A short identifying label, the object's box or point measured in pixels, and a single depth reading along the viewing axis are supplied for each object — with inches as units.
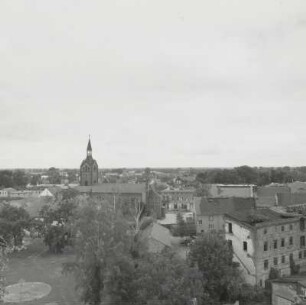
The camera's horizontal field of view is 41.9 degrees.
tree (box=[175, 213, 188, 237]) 2564.0
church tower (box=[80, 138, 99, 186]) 4109.3
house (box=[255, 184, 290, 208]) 3020.9
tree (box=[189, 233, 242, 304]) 1446.9
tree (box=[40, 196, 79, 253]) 2265.0
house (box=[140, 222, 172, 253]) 1946.4
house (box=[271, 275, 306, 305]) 1396.4
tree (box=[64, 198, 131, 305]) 1268.5
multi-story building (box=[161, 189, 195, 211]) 4810.5
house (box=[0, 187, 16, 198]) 5418.3
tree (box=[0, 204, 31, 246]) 2253.9
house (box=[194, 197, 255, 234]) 2484.0
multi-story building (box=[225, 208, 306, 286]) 1669.5
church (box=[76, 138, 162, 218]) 3602.4
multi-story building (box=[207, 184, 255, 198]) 3710.4
